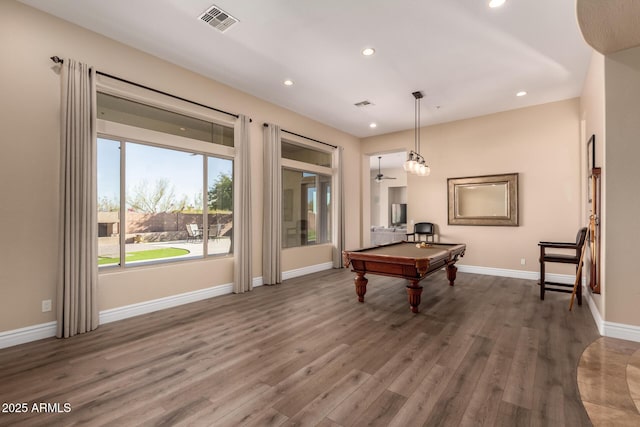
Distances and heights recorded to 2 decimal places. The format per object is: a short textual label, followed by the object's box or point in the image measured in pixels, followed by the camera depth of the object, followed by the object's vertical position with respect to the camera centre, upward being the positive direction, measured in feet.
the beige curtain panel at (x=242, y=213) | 15.52 +0.11
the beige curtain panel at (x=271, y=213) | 17.12 +0.11
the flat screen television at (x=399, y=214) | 41.39 +0.10
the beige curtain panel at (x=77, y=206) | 9.91 +0.33
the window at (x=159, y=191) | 11.76 +1.11
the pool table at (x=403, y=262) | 11.78 -2.03
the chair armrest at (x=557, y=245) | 12.96 -1.40
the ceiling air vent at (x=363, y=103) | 17.92 +6.88
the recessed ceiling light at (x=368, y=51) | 12.05 +6.81
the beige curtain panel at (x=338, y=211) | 22.85 +0.30
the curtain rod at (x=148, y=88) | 10.02 +5.33
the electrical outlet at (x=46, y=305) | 9.84 -3.02
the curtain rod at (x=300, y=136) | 17.39 +5.39
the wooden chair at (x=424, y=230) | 21.60 -1.13
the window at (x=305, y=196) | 19.81 +1.35
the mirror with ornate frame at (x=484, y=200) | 18.84 +1.00
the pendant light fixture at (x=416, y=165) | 15.58 +2.63
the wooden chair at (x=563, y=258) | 12.63 -1.95
